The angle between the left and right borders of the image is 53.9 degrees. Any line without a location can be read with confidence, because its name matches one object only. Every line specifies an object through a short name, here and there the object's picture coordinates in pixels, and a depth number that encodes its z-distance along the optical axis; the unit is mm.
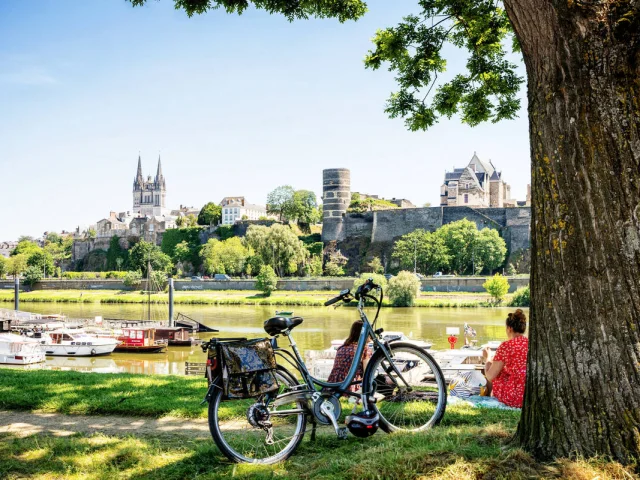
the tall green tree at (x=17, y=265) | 83269
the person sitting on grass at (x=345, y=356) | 5297
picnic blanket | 5348
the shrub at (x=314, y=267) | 64262
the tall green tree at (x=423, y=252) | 59062
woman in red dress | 5199
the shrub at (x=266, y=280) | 54375
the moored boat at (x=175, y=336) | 26984
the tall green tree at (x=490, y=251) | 58062
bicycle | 3814
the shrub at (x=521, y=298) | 41494
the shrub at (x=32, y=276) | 70375
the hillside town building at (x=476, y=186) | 74875
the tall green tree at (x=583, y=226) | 3236
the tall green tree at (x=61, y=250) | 99875
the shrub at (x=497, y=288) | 43250
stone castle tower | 72875
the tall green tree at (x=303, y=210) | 83188
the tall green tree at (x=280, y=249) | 60781
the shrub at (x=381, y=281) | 44291
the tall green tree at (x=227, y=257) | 67625
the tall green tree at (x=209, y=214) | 92938
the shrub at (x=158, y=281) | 58156
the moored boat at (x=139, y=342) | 24906
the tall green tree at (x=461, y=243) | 59000
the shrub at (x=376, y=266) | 64438
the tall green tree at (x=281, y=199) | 84625
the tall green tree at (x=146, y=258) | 76375
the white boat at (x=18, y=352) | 20156
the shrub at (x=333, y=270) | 65438
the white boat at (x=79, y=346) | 23500
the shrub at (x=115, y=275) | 72938
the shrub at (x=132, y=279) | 63900
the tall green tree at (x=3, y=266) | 84125
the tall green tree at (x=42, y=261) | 84925
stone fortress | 62125
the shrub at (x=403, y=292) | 43500
